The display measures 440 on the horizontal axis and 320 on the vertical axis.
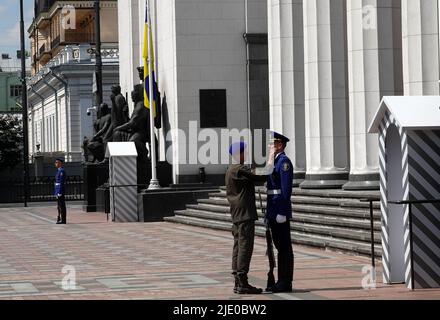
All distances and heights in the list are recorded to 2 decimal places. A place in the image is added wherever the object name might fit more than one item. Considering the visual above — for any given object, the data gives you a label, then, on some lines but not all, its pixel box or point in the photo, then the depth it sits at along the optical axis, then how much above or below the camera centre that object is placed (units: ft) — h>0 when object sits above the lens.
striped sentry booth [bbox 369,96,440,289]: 46.96 -1.01
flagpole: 114.42 +4.11
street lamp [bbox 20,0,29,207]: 188.65 +10.60
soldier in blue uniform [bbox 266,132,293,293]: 47.26 -2.35
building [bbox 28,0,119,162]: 263.49 +21.78
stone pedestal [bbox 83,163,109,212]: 137.18 -2.12
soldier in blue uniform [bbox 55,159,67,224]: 108.27 -2.24
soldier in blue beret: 47.62 -2.30
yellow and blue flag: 120.57 +10.14
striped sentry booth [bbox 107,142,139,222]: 111.55 -2.25
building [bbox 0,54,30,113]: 458.91 +31.13
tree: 261.44 +5.48
